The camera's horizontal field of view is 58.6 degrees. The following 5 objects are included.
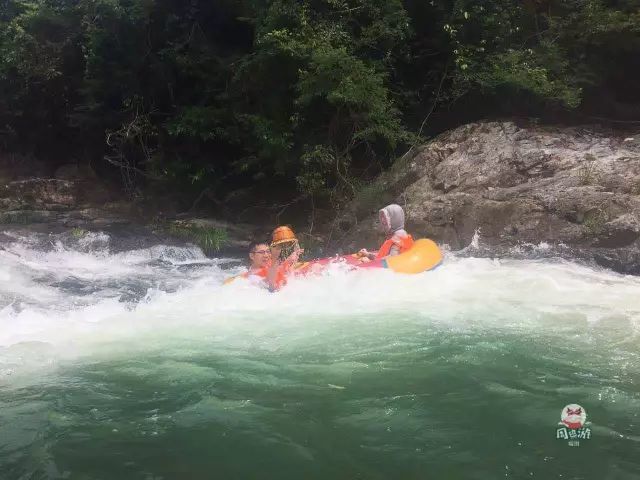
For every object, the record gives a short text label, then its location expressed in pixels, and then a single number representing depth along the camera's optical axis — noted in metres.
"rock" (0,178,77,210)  14.98
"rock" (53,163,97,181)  16.22
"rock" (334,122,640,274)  7.29
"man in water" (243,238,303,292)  6.32
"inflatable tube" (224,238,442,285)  6.67
